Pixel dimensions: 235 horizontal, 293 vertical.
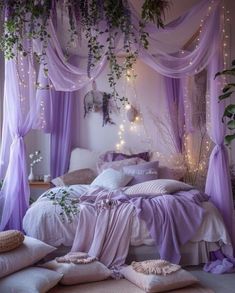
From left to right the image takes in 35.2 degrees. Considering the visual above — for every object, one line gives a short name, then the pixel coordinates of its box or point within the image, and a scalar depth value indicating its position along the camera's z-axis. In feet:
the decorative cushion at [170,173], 15.80
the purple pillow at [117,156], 16.82
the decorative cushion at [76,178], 15.61
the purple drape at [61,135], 17.16
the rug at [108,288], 9.16
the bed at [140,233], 10.91
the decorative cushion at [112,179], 13.93
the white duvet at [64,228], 10.87
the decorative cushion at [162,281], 8.98
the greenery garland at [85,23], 10.53
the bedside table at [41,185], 15.65
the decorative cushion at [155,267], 9.29
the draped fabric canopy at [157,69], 11.43
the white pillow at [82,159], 16.99
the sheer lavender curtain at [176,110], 17.34
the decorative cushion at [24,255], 8.57
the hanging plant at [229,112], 10.34
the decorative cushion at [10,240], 8.86
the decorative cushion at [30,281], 8.21
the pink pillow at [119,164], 15.98
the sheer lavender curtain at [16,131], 11.41
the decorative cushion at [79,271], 9.29
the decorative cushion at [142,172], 14.87
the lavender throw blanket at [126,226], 10.85
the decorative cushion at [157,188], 12.21
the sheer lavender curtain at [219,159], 12.01
